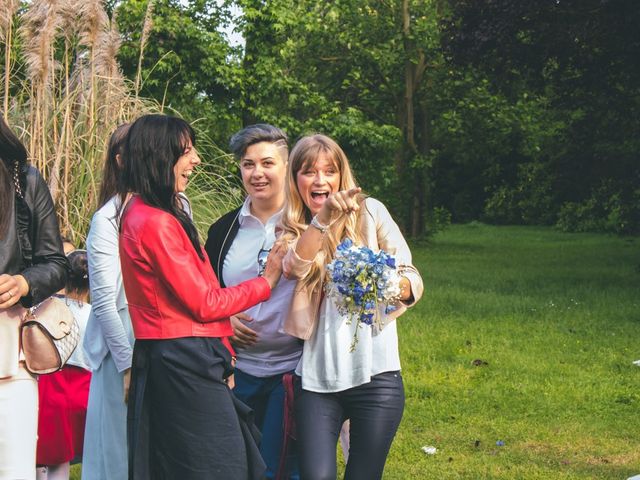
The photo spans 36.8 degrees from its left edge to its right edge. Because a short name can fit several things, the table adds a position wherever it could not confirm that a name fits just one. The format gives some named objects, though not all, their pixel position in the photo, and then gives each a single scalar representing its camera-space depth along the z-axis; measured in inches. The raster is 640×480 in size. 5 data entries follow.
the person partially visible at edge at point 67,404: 205.2
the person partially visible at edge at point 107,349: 176.7
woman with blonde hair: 154.9
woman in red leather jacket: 139.1
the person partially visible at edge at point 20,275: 134.1
